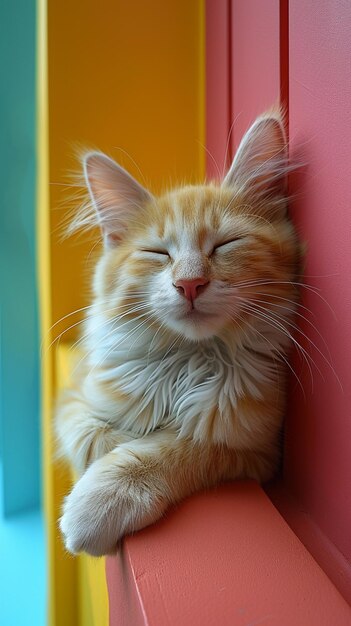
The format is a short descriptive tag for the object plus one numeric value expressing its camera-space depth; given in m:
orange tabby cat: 0.25
